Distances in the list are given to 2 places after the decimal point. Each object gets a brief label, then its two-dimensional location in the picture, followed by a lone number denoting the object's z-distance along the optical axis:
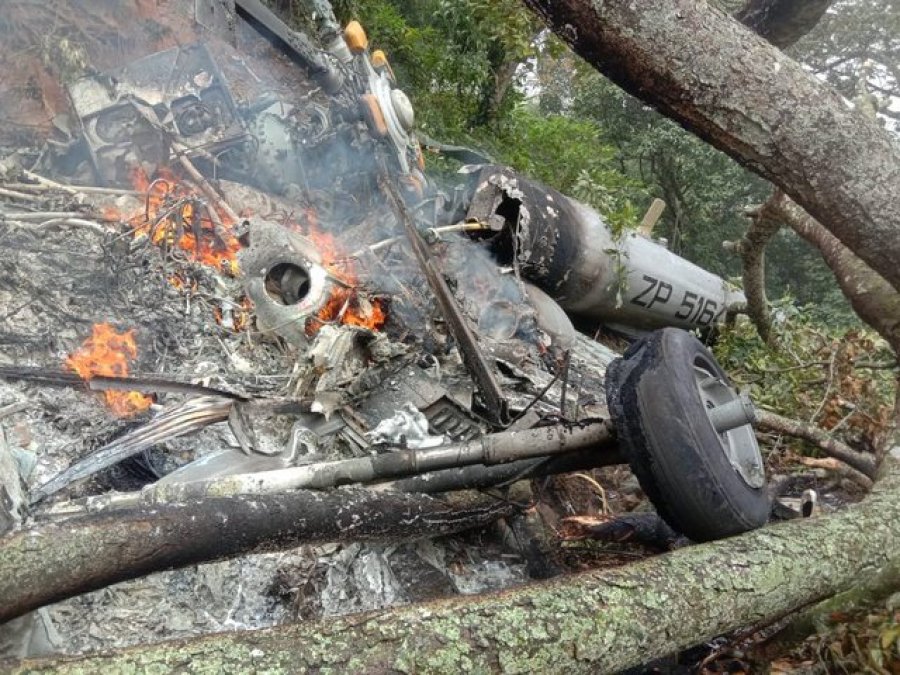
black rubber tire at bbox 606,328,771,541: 2.63
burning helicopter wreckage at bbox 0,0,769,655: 2.86
